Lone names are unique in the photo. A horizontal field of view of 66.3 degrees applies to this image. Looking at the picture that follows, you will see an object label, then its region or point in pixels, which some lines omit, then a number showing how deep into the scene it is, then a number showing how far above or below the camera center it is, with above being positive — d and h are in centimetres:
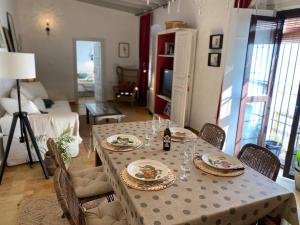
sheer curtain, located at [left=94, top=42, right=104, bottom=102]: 705 -37
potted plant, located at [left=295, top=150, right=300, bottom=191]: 271 -122
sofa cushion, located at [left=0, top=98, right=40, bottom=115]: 309 -66
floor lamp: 229 -16
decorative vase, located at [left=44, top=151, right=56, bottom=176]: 280 -127
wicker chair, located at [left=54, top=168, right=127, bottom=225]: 114 -87
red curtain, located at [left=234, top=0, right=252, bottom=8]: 311 +82
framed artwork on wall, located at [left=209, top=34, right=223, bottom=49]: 365 +36
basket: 440 +73
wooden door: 420 -19
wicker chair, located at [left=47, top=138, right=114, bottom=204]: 168 -96
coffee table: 425 -97
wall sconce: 615 +85
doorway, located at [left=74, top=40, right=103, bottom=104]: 719 -46
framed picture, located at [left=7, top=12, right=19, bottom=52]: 438 +51
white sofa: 293 -91
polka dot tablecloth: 110 -70
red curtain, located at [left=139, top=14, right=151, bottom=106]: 648 +22
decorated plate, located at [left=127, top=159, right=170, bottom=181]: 136 -66
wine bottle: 175 -58
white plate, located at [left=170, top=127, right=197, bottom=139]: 202 -62
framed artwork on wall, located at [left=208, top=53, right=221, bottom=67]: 375 +8
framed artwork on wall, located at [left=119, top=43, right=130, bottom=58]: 707 +33
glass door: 301 -17
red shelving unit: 509 -2
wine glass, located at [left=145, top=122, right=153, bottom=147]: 189 -63
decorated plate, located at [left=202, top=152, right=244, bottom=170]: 151 -65
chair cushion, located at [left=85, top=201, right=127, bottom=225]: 144 -99
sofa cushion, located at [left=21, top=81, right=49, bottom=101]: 432 -64
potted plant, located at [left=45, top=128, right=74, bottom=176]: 260 -102
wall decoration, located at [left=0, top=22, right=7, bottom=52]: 342 +23
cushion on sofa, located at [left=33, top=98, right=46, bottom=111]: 416 -82
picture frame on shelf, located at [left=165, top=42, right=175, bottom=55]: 479 +30
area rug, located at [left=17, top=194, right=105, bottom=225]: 207 -142
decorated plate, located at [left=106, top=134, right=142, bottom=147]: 178 -63
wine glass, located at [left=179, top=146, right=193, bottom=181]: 142 -66
